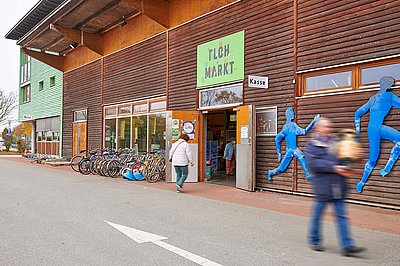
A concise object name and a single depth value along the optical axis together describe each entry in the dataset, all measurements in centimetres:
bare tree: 4912
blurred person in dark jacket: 501
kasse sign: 1051
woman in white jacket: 1109
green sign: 1209
